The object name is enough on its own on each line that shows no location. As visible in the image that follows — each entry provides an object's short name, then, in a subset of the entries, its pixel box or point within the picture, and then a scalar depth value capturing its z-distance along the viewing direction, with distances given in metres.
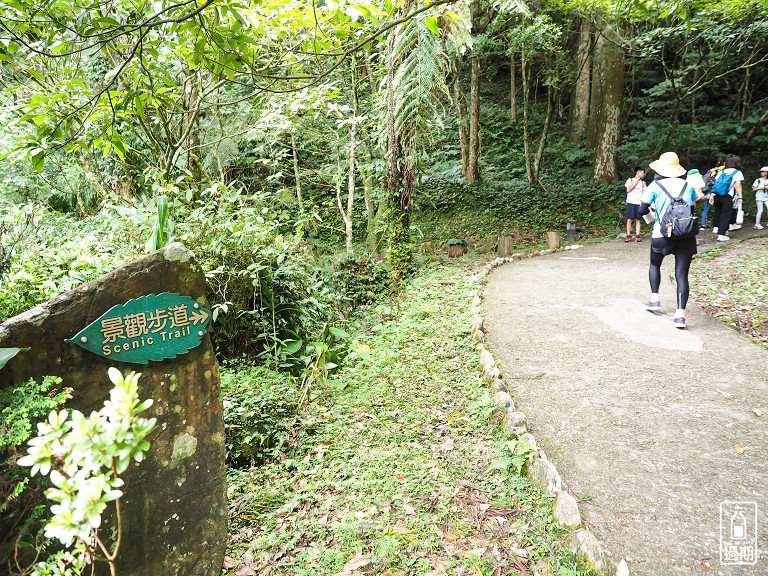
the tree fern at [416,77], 7.29
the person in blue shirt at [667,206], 5.29
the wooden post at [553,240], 11.45
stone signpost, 2.16
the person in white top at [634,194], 10.07
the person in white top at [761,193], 10.31
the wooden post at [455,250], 10.80
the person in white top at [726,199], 9.59
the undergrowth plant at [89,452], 1.37
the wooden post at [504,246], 10.67
